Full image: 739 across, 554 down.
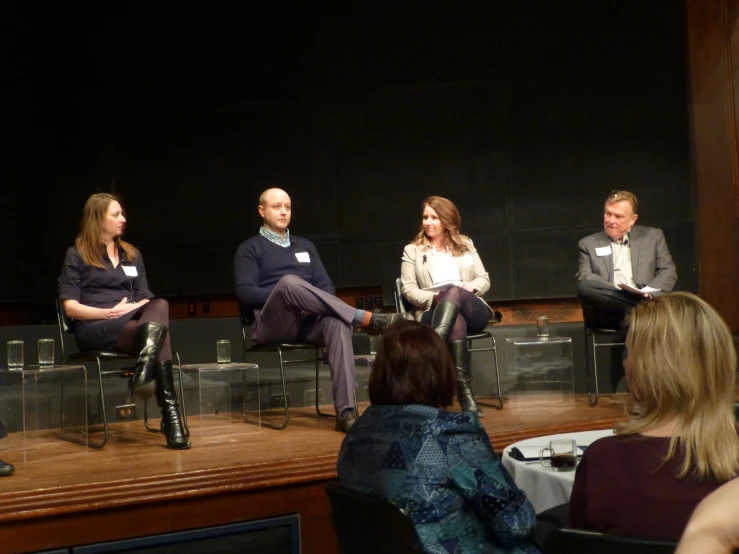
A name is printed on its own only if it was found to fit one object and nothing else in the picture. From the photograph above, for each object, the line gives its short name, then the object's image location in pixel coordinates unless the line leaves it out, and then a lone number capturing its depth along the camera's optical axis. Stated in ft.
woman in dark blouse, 11.74
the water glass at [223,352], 13.99
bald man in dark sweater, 12.55
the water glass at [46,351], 12.77
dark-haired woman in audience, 6.17
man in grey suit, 15.42
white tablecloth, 6.80
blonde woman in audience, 5.01
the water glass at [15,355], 12.68
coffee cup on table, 6.97
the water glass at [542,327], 16.60
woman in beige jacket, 13.93
